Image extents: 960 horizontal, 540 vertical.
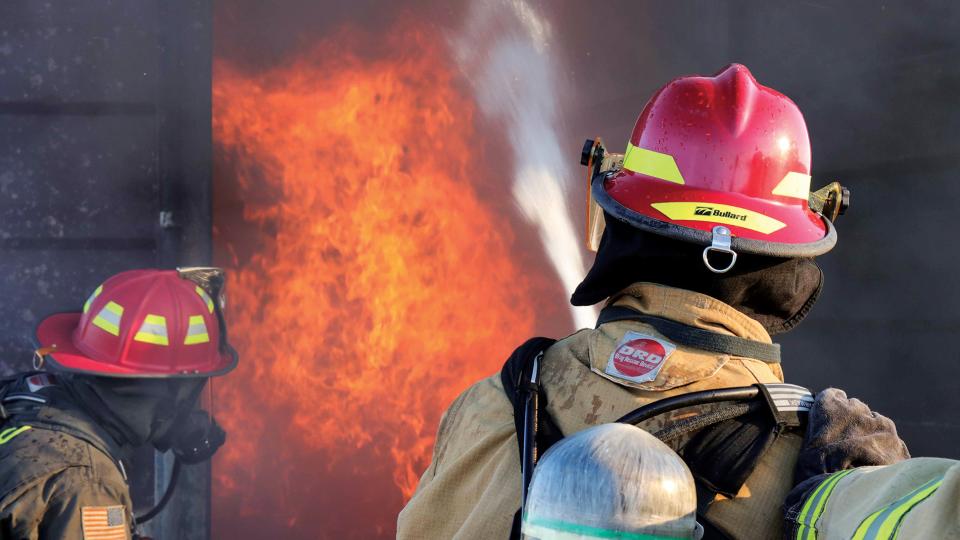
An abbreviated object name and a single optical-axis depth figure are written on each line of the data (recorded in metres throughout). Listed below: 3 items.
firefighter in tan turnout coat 4.86
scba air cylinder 4.47
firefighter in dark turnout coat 5.46
